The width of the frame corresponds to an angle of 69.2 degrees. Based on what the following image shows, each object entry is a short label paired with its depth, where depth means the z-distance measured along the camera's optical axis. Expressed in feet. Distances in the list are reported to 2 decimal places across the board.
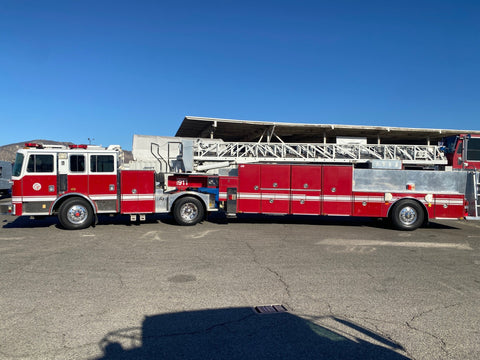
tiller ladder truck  34.47
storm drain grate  14.60
